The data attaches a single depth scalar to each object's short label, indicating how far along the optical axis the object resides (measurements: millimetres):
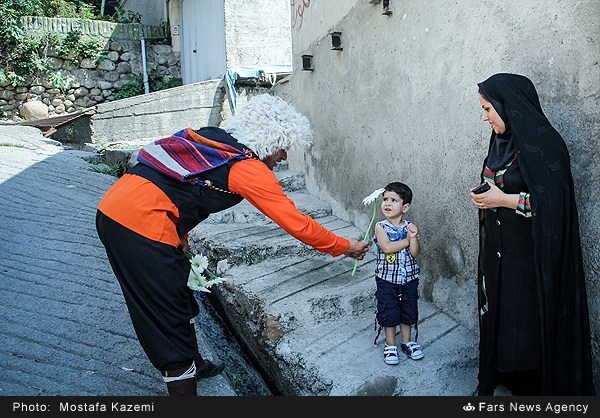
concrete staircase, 2818
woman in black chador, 2178
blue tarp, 10703
